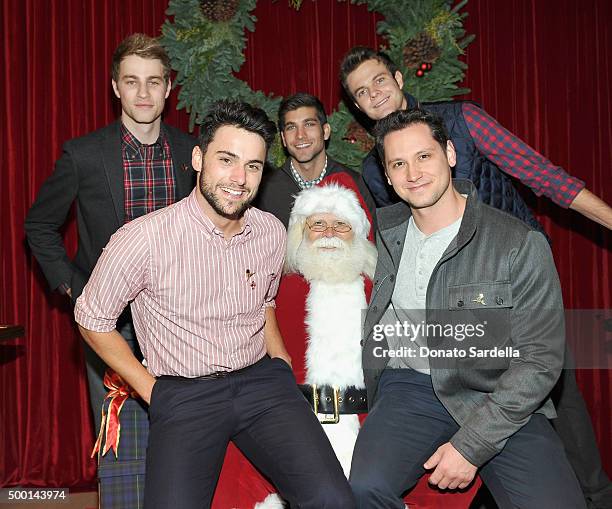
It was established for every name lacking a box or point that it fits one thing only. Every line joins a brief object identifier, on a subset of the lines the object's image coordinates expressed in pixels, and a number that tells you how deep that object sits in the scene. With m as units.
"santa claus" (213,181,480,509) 2.68
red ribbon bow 2.56
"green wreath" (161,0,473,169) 3.56
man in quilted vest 2.87
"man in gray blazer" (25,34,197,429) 2.87
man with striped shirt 2.16
